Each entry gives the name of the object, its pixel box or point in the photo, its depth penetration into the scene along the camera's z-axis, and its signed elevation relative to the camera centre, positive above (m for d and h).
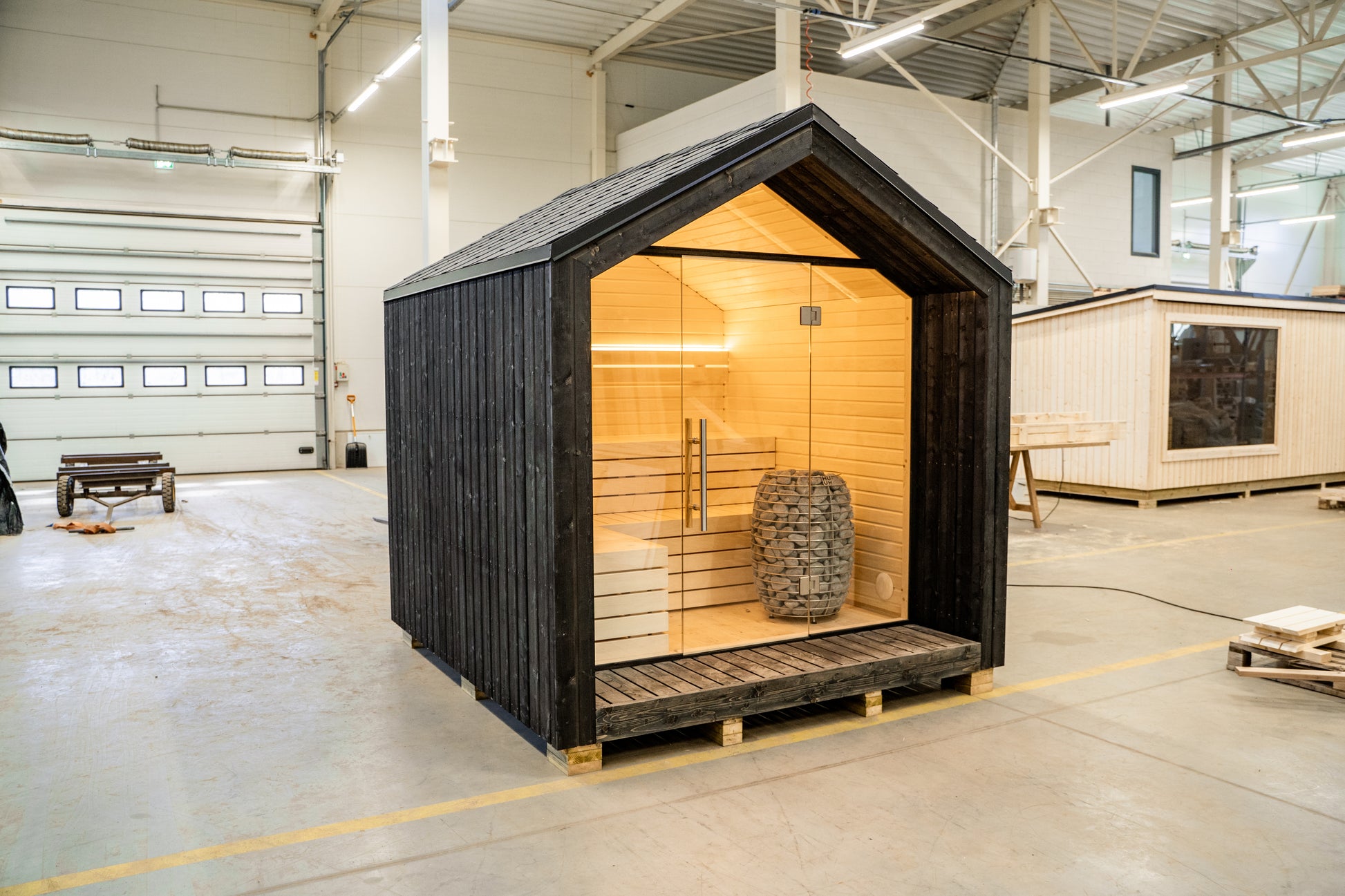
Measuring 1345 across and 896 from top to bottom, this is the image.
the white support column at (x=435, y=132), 12.55 +3.58
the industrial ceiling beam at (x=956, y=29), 18.39 +7.58
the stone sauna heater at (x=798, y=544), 6.03 -0.88
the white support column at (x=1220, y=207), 21.27 +4.49
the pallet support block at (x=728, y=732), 4.99 -1.69
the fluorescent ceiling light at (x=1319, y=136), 17.80 +5.02
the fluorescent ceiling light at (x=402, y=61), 15.17 +5.62
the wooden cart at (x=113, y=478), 13.19 -1.00
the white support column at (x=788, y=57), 15.77 +5.75
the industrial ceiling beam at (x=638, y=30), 18.45 +7.71
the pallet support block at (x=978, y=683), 5.83 -1.69
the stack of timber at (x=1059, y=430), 11.47 -0.32
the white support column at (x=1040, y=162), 19.06 +4.86
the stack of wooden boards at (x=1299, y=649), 5.92 -1.55
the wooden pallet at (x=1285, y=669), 5.89 -1.67
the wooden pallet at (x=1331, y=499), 13.40 -1.34
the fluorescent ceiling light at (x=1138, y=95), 15.45 +5.09
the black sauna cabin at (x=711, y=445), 4.64 -0.23
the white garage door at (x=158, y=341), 17.95 +1.29
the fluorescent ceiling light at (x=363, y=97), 17.50 +5.77
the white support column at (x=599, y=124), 21.94 +6.44
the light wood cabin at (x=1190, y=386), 13.51 +0.27
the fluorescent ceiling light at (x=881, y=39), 13.42 +5.23
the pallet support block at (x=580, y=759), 4.60 -1.70
